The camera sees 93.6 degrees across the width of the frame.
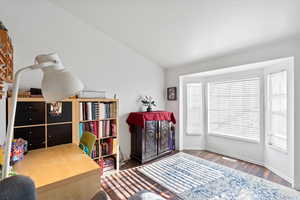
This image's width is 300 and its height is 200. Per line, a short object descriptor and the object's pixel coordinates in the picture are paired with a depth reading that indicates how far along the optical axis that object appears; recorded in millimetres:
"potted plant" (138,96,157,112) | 3297
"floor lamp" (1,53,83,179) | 720
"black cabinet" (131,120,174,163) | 2883
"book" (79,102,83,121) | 2226
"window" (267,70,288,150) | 2416
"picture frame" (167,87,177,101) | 3686
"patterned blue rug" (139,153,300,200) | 1918
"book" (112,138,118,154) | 2559
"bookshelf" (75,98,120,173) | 2258
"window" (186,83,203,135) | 3742
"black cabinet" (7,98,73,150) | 1805
